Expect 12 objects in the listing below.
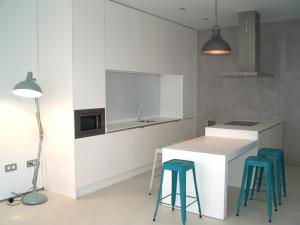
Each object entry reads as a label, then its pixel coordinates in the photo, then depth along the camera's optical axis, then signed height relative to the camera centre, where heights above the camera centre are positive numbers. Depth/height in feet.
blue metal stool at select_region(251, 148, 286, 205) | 13.20 -2.62
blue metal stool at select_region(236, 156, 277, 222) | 11.19 -2.86
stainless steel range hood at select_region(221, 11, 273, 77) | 16.57 +2.70
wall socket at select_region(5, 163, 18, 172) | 13.14 -2.92
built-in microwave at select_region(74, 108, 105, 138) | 13.14 -1.09
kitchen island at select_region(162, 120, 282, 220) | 11.12 -2.28
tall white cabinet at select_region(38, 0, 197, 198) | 12.96 +0.78
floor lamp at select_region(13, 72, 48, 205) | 11.81 -0.75
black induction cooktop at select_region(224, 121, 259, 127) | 17.06 -1.51
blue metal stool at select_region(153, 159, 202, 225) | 10.52 -2.47
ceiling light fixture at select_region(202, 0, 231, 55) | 13.50 +2.16
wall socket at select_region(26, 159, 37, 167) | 13.91 -2.89
